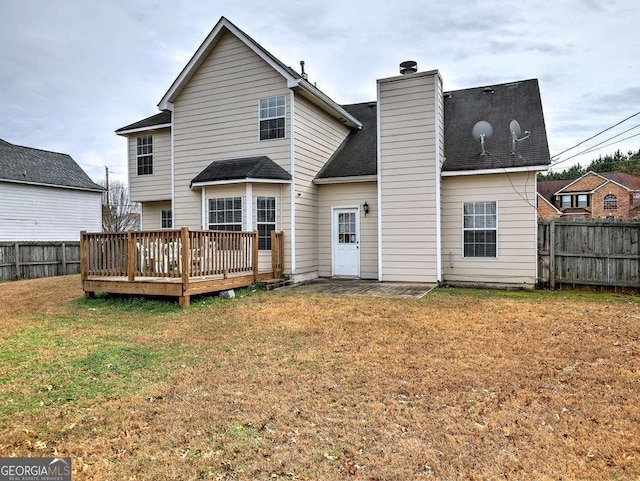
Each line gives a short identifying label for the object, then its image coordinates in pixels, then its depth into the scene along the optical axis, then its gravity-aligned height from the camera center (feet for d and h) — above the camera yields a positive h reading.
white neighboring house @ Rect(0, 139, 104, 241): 62.34 +6.76
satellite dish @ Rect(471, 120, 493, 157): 38.37 +9.45
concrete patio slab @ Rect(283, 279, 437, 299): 31.53 -4.57
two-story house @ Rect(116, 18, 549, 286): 35.96 +5.81
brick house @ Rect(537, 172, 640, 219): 121.98 +10.42
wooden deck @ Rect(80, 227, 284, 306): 28.50 -1.94
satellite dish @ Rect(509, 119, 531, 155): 36.67 +8.96
